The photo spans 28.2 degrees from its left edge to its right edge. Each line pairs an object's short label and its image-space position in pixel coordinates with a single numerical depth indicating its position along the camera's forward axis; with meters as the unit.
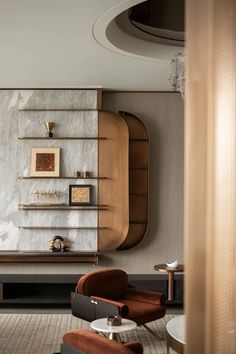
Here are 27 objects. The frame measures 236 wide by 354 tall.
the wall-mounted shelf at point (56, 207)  5.48
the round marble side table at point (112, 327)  3.41
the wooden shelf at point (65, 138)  5.54
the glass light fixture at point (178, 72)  3.60
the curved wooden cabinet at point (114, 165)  5.56
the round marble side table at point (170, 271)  5.02
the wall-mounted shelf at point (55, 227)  5.50
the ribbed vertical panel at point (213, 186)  0.69
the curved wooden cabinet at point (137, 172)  5.65
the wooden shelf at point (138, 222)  5.64
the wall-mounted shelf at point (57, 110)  5.55
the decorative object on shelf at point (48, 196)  5.54
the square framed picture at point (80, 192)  5.53
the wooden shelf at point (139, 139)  5.66
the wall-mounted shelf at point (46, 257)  5.36
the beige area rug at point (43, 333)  3.97
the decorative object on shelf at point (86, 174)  5.52
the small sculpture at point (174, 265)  5.07
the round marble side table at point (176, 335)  3.24
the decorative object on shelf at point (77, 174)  5.52
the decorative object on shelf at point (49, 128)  5.50
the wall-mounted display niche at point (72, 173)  5.52
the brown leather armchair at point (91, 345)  2.54
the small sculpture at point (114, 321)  3.52
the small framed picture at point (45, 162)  5.54
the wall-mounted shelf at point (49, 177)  5.52
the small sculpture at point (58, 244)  5.46
